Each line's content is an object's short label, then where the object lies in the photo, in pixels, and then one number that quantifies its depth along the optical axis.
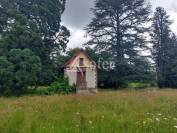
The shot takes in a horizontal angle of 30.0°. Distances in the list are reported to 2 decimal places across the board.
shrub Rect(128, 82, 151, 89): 41.41
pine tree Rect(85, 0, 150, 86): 40.84
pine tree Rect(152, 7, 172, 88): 46.96
